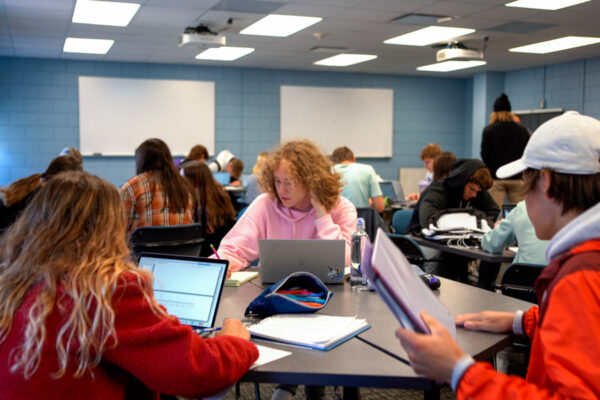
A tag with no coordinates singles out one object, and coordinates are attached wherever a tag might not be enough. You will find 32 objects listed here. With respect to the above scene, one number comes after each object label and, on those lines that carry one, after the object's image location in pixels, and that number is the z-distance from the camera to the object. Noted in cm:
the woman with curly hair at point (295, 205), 274
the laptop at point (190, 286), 163
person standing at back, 665
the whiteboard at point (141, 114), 965
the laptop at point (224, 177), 811
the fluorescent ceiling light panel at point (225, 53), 855
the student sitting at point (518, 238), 296
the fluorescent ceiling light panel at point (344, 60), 916
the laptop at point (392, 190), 723
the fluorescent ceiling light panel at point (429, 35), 708
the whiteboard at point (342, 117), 1080
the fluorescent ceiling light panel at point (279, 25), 653
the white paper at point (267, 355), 141
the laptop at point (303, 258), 219
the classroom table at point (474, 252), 328
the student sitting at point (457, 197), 403
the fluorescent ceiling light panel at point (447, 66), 980
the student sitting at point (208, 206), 448
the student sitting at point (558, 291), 105
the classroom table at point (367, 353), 133
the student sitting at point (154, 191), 373
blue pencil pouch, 177
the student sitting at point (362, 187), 560
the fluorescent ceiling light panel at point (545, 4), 574
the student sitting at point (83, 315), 116
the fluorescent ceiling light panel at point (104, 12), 588
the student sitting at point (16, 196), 391
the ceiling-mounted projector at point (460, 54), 732
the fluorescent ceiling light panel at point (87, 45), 786
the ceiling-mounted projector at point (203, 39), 647
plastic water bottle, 222
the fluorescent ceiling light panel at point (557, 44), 766
